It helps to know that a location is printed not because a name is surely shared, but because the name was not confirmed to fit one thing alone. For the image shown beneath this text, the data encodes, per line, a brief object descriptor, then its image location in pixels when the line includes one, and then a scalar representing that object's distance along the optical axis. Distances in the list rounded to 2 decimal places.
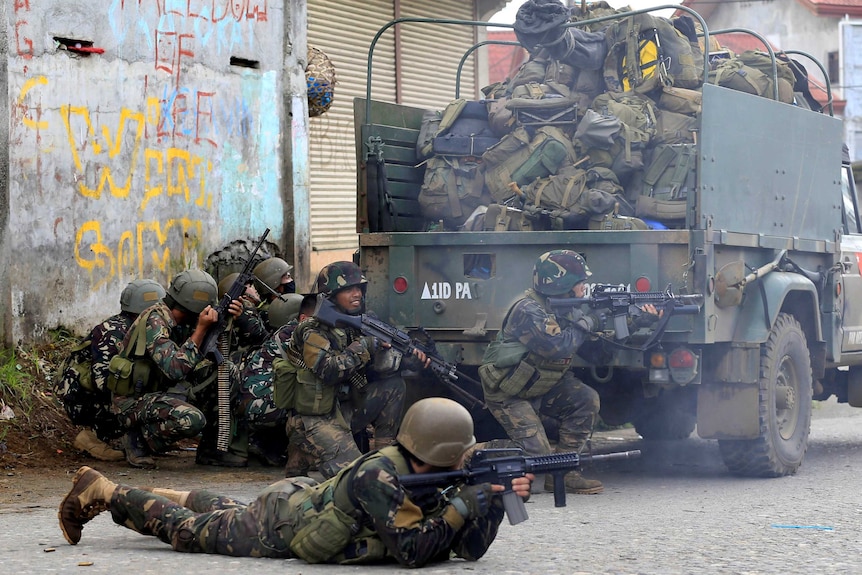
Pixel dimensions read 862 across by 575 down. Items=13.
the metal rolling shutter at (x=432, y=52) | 32.75
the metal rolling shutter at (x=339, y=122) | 29.22
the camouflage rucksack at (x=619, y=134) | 16.73
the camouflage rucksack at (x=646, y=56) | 17.72
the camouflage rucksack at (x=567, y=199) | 16.44
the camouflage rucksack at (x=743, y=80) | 18.34
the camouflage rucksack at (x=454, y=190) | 17.84
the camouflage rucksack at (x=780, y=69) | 18.77
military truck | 15.66
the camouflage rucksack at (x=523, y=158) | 17.22
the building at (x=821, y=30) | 76.25
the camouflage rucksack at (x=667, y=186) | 16.17
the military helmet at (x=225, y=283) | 19.42
